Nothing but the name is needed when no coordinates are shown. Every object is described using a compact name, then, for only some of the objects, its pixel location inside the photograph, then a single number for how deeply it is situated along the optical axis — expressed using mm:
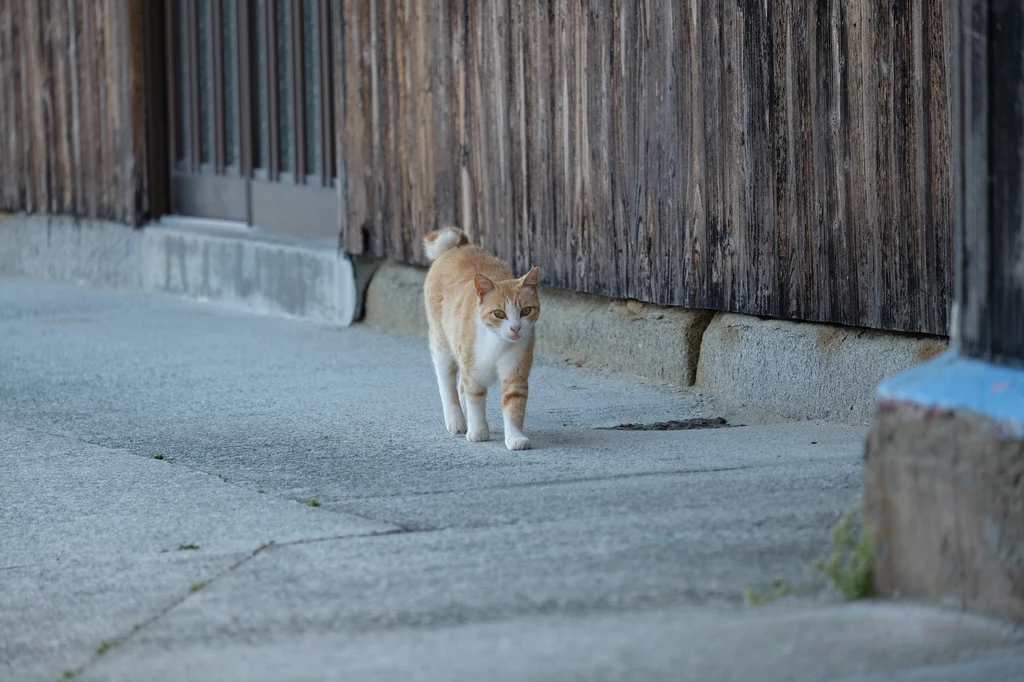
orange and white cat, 12211
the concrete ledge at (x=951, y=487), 7234
